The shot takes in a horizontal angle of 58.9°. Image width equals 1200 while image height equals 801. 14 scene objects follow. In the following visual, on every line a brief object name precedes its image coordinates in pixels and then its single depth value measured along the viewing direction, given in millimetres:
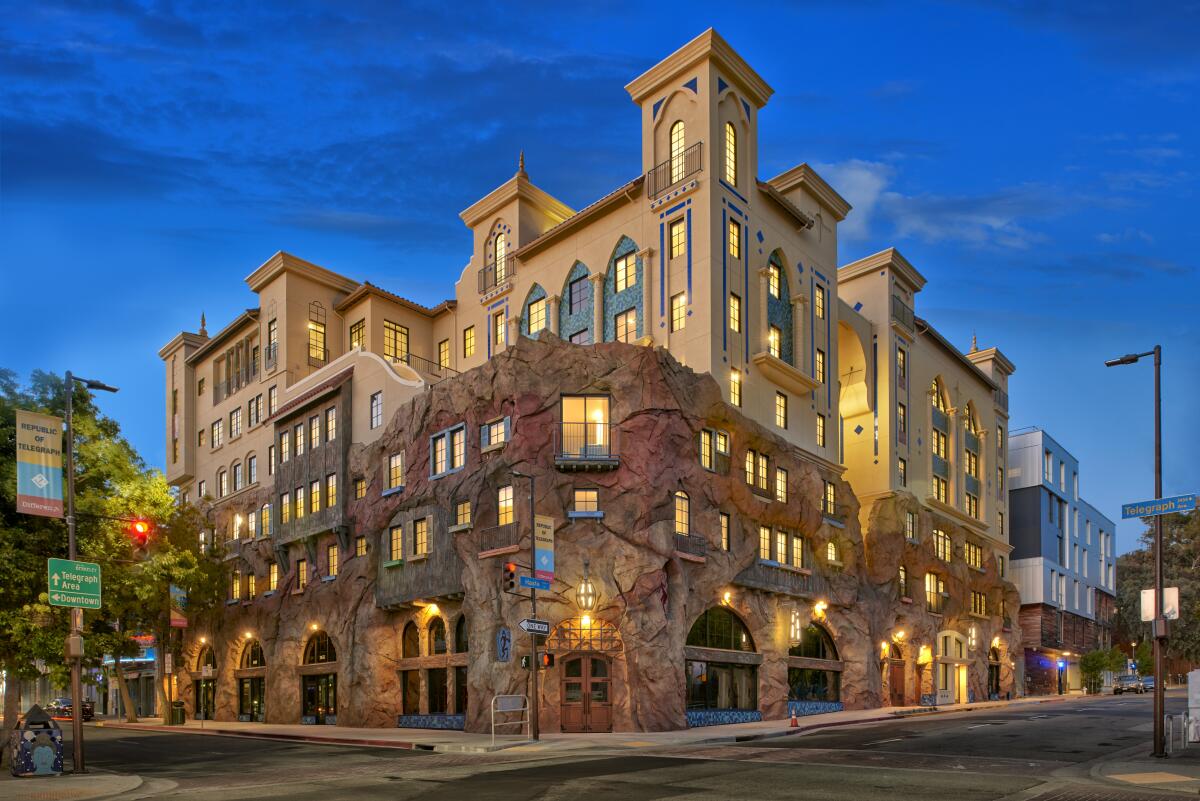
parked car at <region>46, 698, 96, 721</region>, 60500
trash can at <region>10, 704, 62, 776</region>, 23734
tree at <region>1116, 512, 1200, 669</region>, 78750
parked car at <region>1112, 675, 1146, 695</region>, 78500
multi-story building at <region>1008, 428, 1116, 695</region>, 86438
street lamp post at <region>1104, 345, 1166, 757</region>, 22875
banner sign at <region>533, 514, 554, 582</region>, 34031
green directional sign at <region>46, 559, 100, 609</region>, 23500
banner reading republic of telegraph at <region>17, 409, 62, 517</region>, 23594
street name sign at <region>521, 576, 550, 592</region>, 32594
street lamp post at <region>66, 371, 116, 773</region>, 24047
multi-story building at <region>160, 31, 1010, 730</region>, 38594
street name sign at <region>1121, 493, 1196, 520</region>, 22564
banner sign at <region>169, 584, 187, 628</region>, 48925
